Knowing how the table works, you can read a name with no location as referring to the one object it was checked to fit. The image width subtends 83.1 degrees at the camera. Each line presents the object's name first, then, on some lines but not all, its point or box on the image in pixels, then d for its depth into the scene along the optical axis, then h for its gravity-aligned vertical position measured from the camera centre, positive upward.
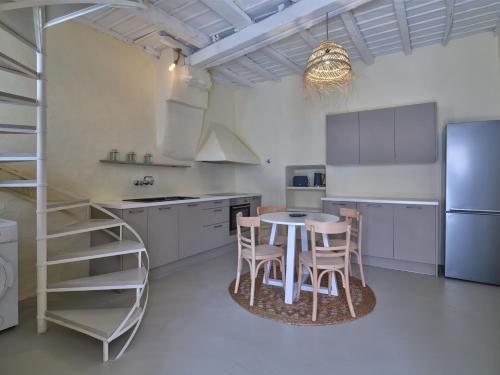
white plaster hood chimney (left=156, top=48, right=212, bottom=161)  4.09 +1.23
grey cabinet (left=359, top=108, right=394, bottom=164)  4.09 +0.74
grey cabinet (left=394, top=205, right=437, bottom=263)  3.56 -0.60
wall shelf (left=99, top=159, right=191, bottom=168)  3.62 +0.30
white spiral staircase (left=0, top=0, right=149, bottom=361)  2.05 -0.63
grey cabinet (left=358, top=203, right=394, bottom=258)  3.80 -0.59
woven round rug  2.46 -1.15
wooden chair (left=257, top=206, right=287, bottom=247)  3.51 -0.37
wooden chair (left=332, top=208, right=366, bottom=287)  3.16 -0.56
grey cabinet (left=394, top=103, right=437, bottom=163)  3.81 +0.73
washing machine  2.20 -0.72
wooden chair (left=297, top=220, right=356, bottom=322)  2.42 -0.66
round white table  2.76 -0.56
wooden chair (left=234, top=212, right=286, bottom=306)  2.76 -0.69
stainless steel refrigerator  3.17 -0.17
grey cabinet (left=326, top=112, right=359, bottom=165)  4.38 +0.75
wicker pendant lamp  2.86 +1.30
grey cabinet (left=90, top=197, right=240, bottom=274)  3.24 -0.61
